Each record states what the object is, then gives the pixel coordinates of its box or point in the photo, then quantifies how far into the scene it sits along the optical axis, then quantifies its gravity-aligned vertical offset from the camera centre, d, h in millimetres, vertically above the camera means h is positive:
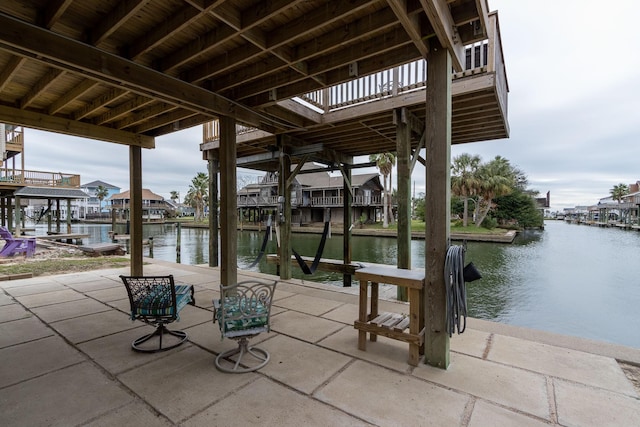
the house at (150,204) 40781 +1295
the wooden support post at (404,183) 4133 +409
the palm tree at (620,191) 44062 +2874
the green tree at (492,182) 22062 +2202
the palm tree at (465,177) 22781 +2741
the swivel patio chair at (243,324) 2158 -864
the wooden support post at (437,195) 2256 +126
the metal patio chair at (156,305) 2400 -794
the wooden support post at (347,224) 6544 -311
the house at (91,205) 49591 +1667
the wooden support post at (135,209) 4973 +72
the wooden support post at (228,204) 3668 +108
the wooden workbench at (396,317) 2311 -951
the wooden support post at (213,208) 7140 +113
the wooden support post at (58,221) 18878 -485
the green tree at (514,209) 26188 +109
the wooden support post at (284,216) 5332 -77
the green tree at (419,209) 28859 +189
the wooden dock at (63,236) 14008 -1142
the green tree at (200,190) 40094 +3195
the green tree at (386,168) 22641 +3532
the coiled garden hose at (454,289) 2191 -604
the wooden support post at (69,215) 17531 -89
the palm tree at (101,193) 49634 +3642
